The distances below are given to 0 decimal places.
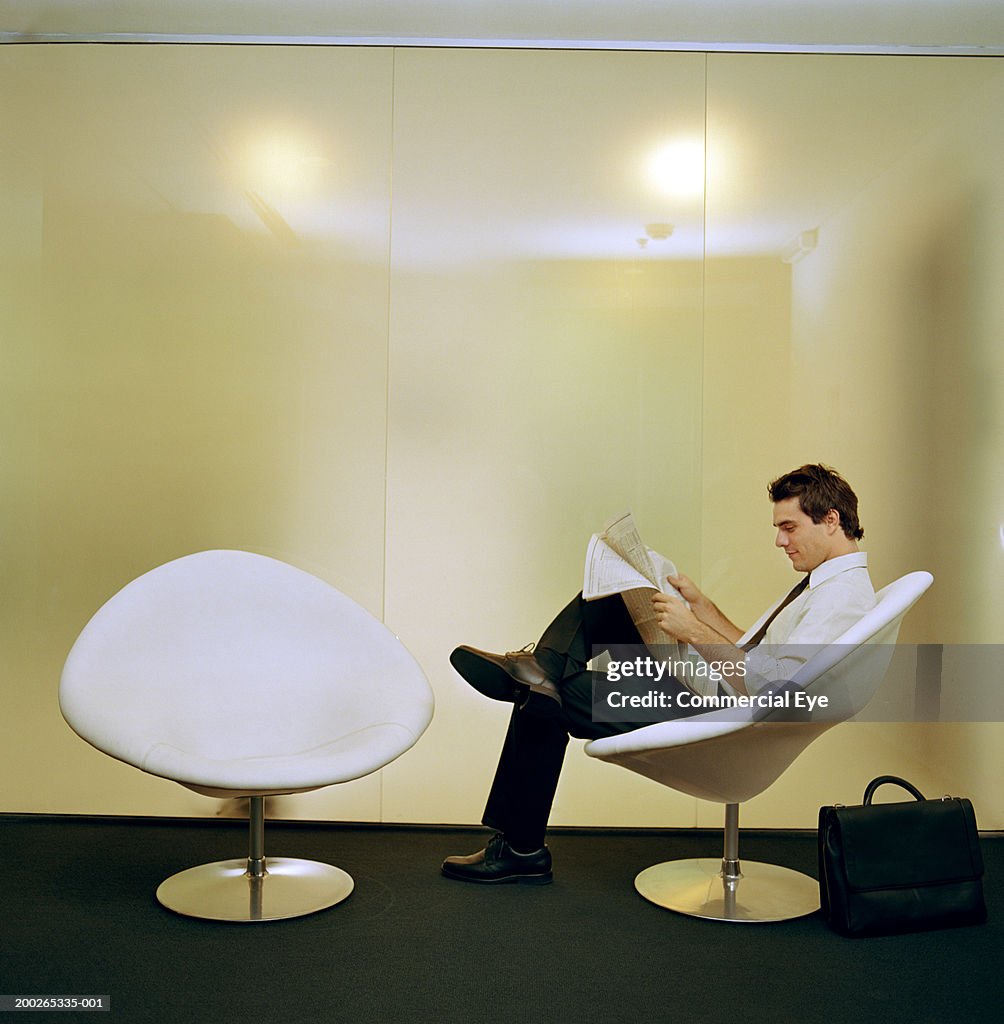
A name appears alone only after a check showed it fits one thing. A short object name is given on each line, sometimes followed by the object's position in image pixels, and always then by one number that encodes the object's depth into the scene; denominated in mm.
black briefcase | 2451
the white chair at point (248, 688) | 2525
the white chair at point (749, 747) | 2355
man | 2572
